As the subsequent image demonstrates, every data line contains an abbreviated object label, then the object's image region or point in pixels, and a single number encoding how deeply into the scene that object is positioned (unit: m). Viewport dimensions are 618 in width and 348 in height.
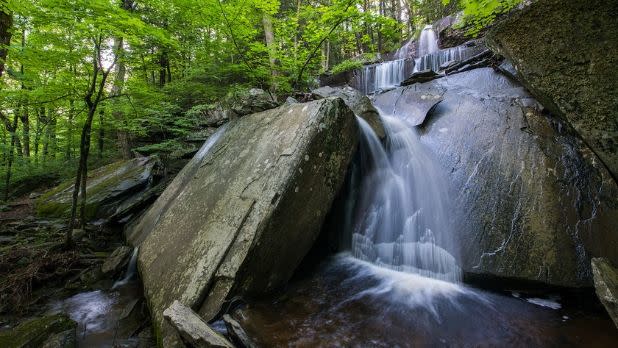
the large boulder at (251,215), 3.37
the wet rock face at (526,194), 3.60
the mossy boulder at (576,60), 3.45
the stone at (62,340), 2.86
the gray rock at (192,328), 2.47
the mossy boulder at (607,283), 2.64
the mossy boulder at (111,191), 7.10
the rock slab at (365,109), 5.96
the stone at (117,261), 4.72
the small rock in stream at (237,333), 2.77
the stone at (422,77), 8.17
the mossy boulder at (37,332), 2.82
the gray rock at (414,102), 6.48
